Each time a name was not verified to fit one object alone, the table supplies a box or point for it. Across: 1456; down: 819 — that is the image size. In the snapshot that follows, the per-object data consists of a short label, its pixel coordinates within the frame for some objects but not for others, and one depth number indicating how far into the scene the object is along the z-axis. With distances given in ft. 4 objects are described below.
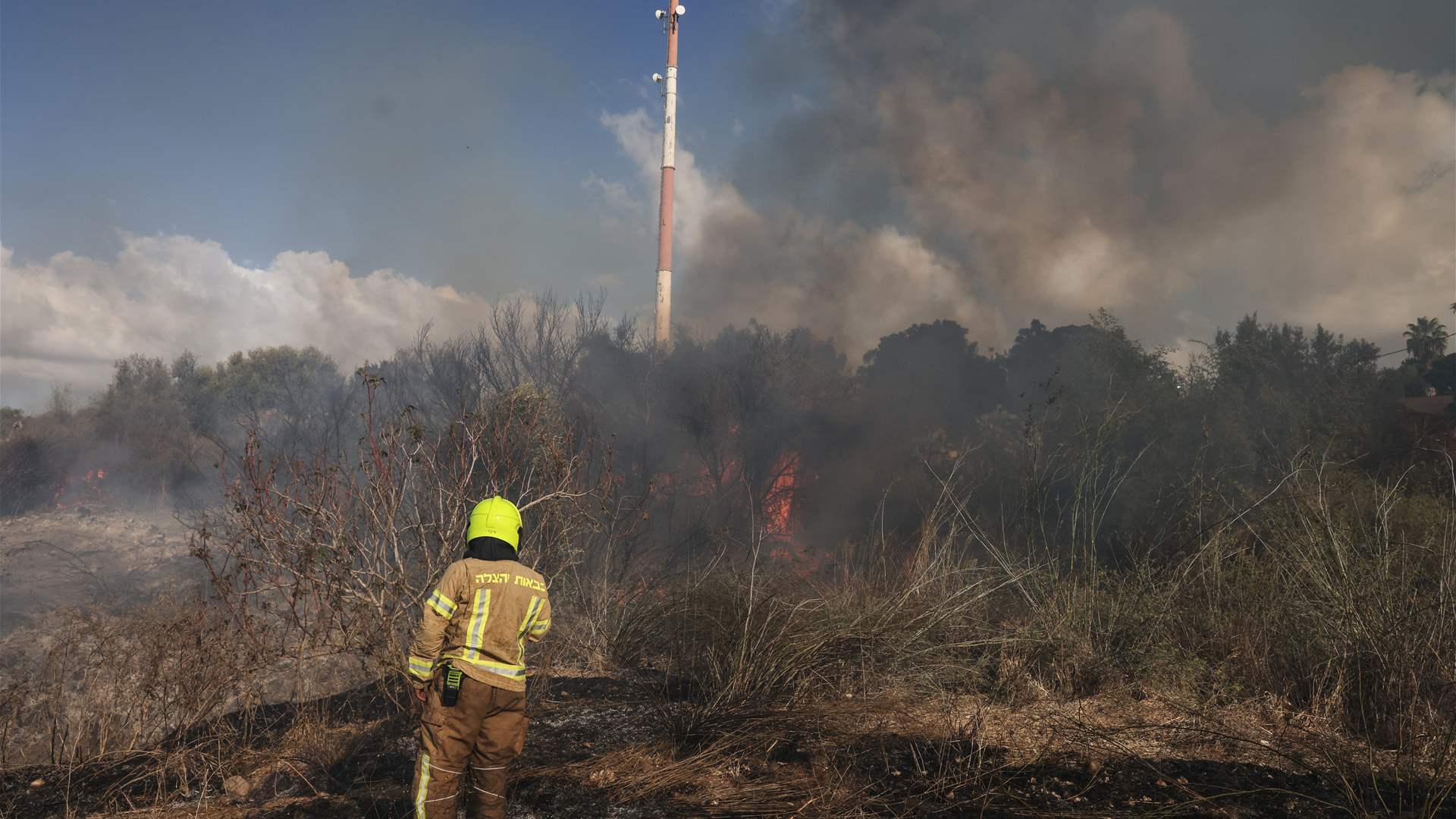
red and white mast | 87.45
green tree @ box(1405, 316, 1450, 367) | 126.62
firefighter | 11.43
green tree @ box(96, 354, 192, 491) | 93.56
